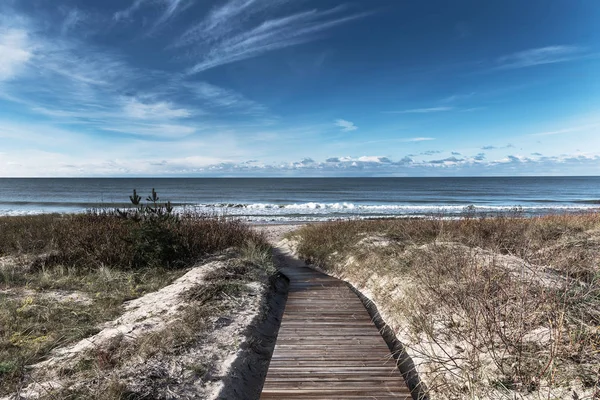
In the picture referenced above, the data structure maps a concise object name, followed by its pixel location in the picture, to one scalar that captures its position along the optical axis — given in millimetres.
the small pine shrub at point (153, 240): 8211
